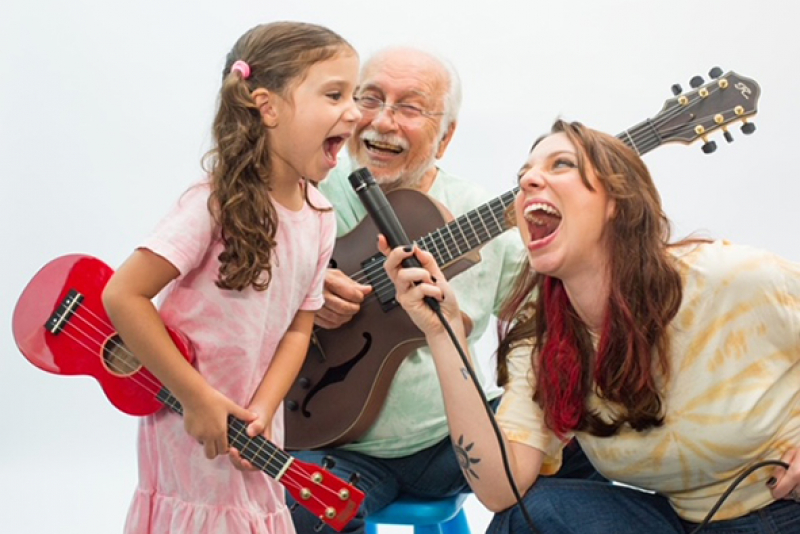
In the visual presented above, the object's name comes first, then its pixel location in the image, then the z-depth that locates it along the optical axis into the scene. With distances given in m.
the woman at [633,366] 2.27
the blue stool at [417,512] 2.59
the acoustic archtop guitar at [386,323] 2.62
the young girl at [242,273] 2.18
